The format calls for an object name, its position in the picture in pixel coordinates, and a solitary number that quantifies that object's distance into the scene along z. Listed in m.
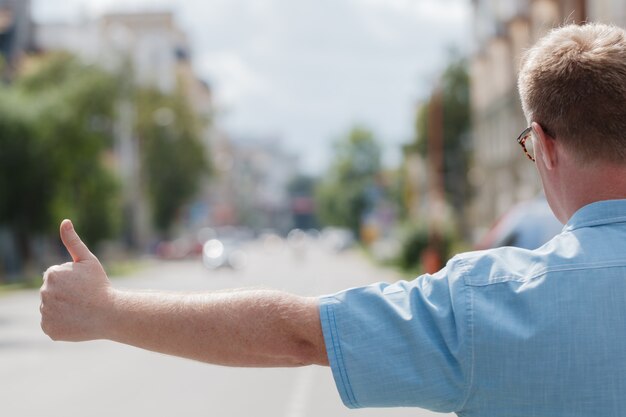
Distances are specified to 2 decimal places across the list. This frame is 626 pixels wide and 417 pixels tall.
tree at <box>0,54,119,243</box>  39.44
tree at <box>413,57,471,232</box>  85.50
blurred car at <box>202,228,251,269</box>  53.28
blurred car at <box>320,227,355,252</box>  95.19
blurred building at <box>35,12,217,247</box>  55.28
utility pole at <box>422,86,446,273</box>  36.47
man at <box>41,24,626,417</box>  1.78
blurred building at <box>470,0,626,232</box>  37.81
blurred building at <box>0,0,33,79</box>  60.16
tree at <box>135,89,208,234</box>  70.19
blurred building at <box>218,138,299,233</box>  144.00
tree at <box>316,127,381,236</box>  123.00
